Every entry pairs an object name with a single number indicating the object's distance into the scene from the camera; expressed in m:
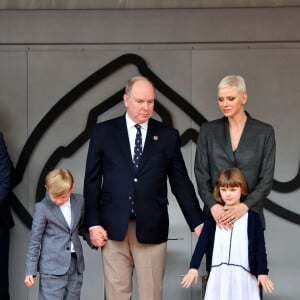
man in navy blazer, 10.20
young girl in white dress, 9.96
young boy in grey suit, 10.79
